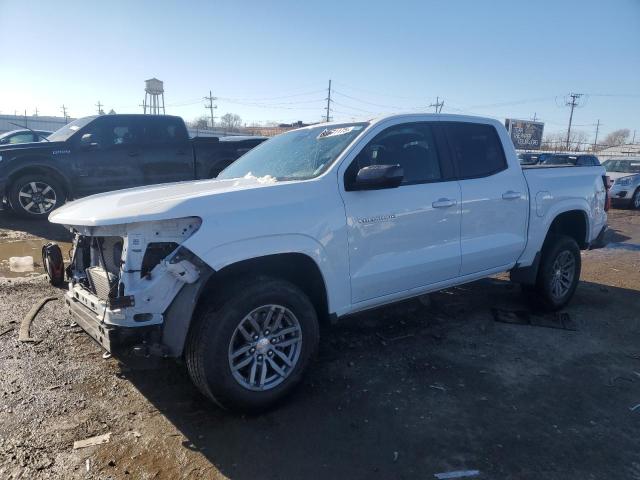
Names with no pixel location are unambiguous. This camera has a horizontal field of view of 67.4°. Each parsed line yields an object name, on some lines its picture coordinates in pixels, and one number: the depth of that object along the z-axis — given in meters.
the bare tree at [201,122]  67.74
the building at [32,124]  45.28
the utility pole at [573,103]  69.81
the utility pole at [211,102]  77.62
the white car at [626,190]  15.66
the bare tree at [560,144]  65.83
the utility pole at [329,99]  65.31
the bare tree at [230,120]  87.85
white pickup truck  2.82
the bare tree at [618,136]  96.94
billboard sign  46.53
